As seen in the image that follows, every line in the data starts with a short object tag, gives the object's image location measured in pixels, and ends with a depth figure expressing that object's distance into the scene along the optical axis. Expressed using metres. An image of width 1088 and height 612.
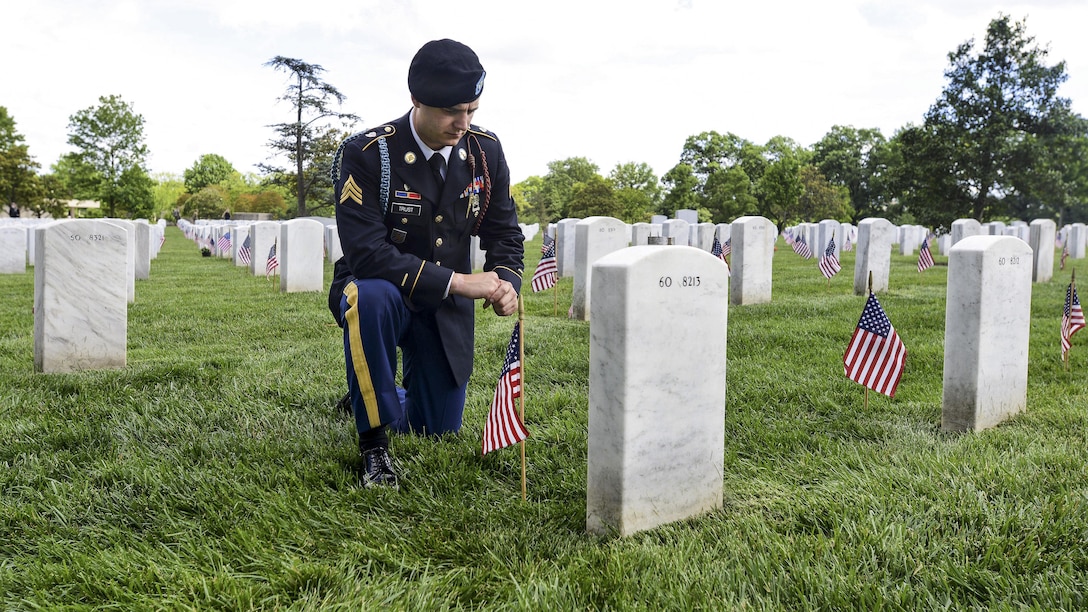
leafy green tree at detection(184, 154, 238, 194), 106.31
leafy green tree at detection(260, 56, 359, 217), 55.28
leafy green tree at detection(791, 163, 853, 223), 58.41
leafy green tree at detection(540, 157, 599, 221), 82.12
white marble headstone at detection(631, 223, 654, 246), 17.81
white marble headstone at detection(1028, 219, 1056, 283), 14.05
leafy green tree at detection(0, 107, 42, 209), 44.03
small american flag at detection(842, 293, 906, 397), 4.34
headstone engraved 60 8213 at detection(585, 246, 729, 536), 2.67
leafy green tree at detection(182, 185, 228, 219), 82.12
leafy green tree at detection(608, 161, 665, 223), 76.93
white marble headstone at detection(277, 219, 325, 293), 11.73
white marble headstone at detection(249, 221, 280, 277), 14.53
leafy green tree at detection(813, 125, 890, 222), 65.56
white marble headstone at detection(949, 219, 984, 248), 16.27
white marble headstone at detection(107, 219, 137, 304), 10.45
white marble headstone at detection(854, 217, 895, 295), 11.84
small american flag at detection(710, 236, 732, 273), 13.66
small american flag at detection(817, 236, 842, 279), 12.12
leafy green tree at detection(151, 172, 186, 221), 104.26
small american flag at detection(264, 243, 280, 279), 12.13
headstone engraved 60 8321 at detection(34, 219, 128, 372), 5.67
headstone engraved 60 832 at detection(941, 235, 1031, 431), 4.20
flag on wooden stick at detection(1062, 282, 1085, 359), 5.77
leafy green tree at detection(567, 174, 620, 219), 57.59
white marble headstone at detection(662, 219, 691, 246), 22.07
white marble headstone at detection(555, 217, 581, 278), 14.70
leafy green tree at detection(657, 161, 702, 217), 64.44
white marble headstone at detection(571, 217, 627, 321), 9.17
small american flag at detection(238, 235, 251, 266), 17.38
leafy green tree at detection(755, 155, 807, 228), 58.16
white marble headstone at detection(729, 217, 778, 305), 10.48
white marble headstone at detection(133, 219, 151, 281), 13.69
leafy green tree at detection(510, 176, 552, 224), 77.12
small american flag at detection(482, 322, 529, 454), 3.07
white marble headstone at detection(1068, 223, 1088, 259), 22.67
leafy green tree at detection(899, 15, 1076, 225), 24.59
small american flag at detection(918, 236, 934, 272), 13.83
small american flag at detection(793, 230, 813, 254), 18.44
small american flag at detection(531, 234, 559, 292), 9.84
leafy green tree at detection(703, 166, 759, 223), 60.47
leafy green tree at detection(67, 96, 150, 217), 61.53
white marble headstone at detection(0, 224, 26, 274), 14.77
